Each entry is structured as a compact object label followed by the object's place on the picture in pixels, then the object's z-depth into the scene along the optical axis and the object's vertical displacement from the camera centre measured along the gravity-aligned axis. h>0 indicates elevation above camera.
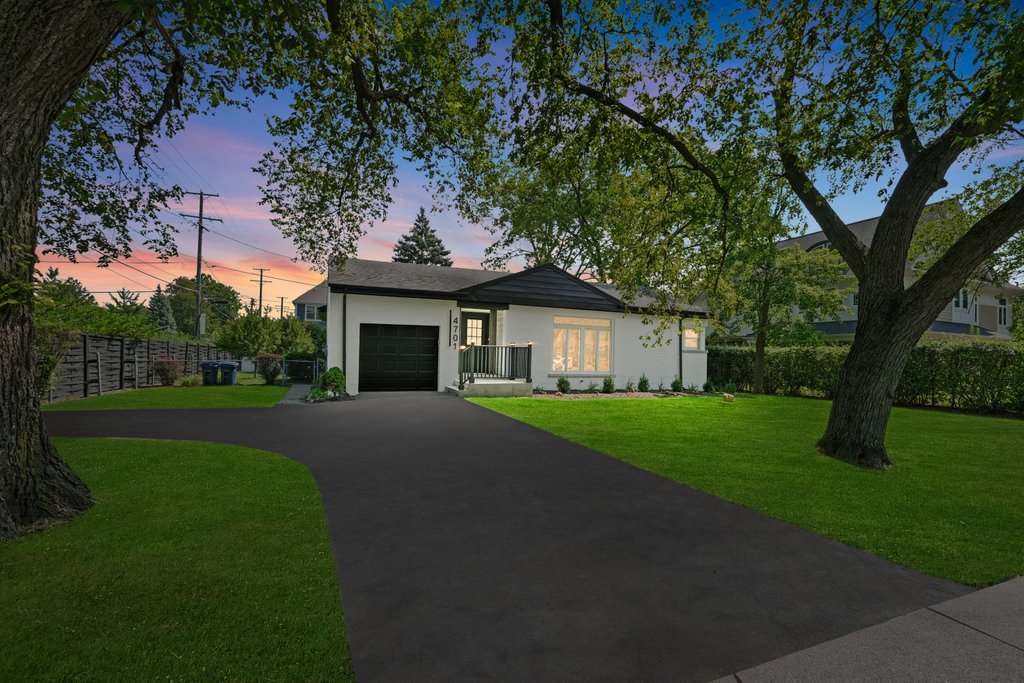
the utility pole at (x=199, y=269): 28.48 +5.41
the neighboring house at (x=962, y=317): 23.55 +2.40
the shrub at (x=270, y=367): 18.69 -0.74
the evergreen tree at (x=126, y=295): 45.50 +5.77
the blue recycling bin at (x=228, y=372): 17.42 -0.94
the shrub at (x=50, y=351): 10.18 -0.10
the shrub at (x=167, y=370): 16.19 -0.81
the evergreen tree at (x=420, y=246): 44.13 +10.68
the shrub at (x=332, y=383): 12.44 -0.93
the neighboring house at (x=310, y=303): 39.16 +4.32
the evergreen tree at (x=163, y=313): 56.66 +4.56
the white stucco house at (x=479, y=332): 13.52 +0.71
